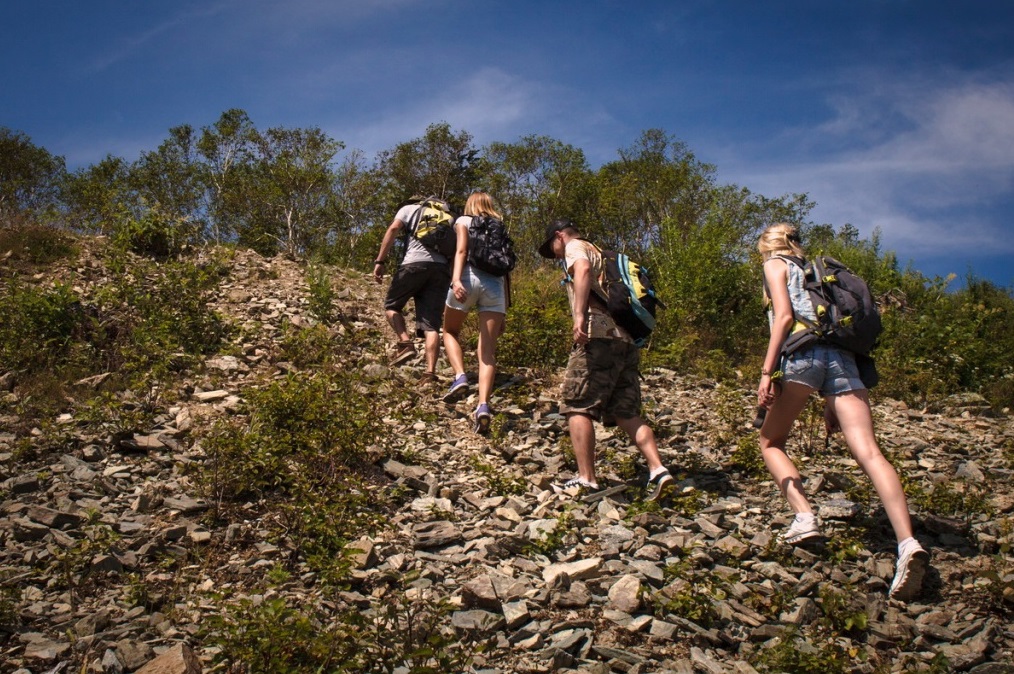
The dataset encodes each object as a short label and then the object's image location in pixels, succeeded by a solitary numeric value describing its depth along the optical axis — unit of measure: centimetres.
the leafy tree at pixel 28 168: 3381
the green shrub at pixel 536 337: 801
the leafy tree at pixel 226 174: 3228
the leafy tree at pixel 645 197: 3278
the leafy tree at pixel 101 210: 966
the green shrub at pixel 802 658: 320
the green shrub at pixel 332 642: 289
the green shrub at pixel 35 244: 901
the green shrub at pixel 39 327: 676
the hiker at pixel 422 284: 721
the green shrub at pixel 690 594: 369
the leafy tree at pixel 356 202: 2792
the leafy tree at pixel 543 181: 2970
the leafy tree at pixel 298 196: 2528
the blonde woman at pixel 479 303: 641
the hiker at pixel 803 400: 397
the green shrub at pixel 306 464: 432
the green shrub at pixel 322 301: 863
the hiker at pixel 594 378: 510
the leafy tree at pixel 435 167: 3338
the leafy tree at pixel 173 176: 3447
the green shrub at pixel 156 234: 952
